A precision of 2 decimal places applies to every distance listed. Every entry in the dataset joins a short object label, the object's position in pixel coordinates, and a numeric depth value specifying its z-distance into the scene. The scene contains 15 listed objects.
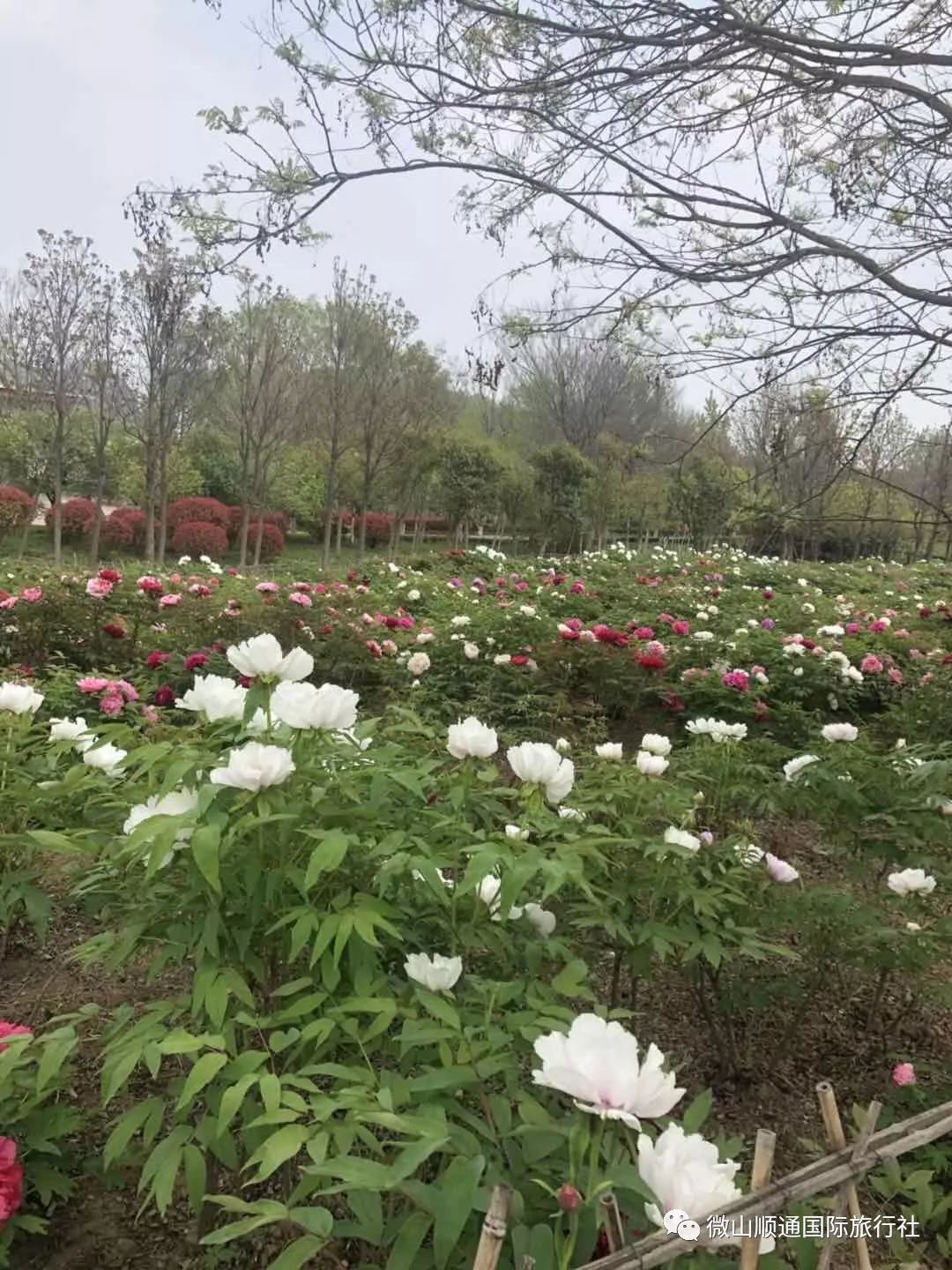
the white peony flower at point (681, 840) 1.58
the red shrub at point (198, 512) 19.44
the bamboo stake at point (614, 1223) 0.71
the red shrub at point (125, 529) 18.45
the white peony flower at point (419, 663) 3.84
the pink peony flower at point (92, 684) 2.67
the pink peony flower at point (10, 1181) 1.14
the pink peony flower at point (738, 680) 3.88
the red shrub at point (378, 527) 23.59
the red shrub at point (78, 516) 18.50
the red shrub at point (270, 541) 19.77
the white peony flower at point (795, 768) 2.13
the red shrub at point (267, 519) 20.25
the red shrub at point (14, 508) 15.15
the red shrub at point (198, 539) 18.16
